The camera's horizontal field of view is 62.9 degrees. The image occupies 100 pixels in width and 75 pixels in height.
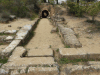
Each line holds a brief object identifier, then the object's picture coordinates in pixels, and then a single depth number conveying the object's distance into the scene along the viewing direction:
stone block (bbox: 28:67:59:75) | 2.59
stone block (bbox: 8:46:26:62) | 3.15
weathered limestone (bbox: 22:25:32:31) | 6.40
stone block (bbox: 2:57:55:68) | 2.80
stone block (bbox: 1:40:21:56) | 3.42
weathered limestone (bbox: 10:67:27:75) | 2.59
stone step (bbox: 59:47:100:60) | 3.24
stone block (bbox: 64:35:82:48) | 3.98
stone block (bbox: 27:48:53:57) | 3.42
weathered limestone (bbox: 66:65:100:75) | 2.75
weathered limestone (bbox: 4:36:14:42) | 4.84
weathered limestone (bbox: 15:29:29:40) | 4.82
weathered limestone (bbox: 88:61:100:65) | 3.00
